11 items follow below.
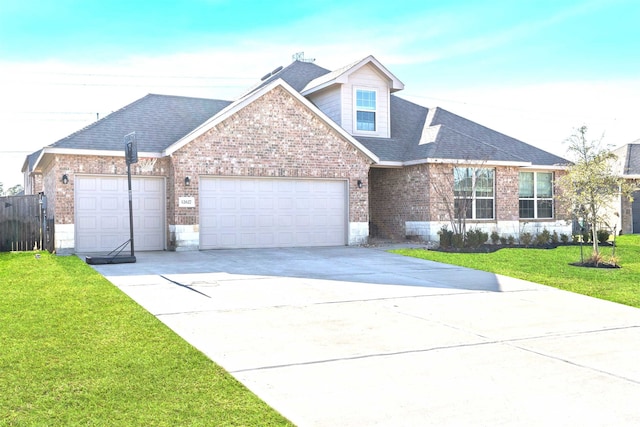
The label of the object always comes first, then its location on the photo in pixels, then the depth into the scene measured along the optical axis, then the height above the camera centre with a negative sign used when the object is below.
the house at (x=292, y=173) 18.09 +1.02
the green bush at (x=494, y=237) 21.47 -1.33
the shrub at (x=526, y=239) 21.61 -1.40
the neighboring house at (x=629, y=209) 29.30 -0.53
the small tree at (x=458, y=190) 21.27 +0.40
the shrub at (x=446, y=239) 19.69 -1.24
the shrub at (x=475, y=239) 19.81 -1.26
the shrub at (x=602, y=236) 21.81 -1.35
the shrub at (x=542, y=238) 21.50 -1.39
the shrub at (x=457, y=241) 19.47 -1.30
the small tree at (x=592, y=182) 14.90 +0.44
